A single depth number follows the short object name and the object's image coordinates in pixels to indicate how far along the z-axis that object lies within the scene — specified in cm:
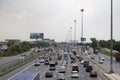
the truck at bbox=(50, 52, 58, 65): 9602
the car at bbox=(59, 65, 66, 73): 6619
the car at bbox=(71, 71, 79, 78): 5713
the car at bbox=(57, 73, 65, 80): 5119
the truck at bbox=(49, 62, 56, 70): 8162
